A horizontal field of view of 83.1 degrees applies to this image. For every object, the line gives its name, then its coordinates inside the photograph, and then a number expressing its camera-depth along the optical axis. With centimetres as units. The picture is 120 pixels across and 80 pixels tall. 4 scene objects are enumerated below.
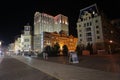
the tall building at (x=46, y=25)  6751
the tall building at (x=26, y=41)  6693
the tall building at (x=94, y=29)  3773
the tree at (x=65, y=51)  3774
